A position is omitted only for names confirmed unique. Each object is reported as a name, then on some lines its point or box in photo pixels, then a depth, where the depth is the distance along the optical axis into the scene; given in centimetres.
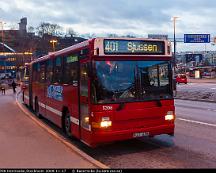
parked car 7044
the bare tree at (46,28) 11490
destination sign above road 6021
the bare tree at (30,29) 12453
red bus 1002
